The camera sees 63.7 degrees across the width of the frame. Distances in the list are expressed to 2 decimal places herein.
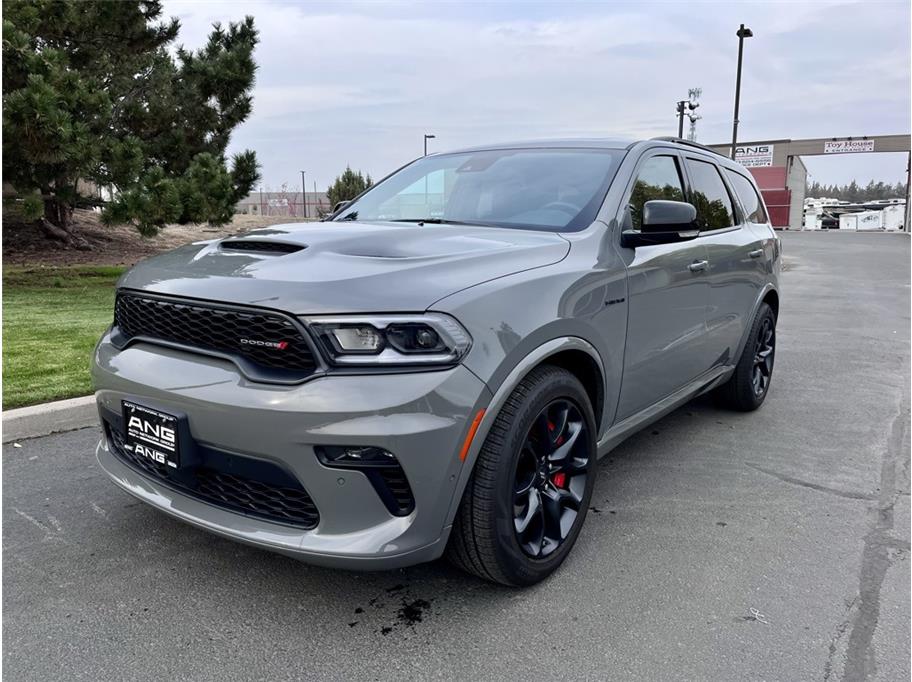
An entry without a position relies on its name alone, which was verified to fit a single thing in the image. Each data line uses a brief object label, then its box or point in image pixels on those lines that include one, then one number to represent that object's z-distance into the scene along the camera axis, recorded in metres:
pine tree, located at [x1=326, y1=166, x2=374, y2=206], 34.69
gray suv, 2.25
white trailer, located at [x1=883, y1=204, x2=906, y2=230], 50.31
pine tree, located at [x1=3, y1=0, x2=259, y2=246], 9.16
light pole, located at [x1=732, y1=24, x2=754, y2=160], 22.12
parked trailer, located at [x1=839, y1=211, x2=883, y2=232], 51.06
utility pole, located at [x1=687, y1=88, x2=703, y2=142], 25.33
